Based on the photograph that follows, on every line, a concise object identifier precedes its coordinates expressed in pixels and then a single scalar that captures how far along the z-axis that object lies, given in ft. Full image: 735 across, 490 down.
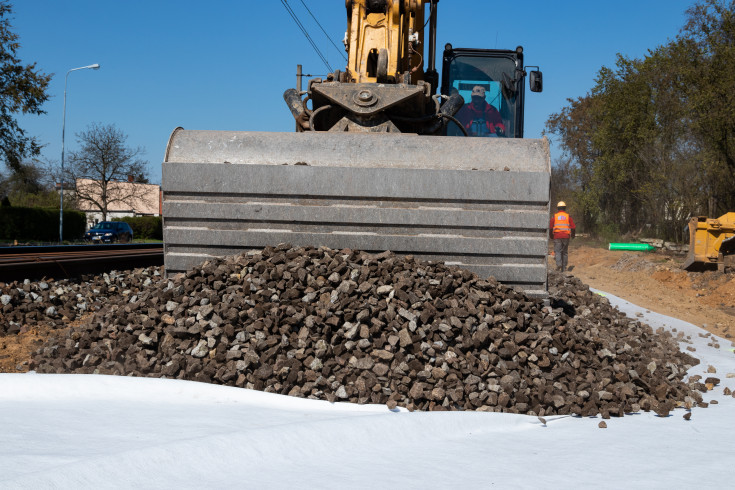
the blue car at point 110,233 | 98.48
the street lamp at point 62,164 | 97.96
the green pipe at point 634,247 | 64.49
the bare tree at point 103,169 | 132.46
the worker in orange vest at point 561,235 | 47.06
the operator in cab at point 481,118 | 30.58
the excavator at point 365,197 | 17.12
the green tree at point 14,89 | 71.87
